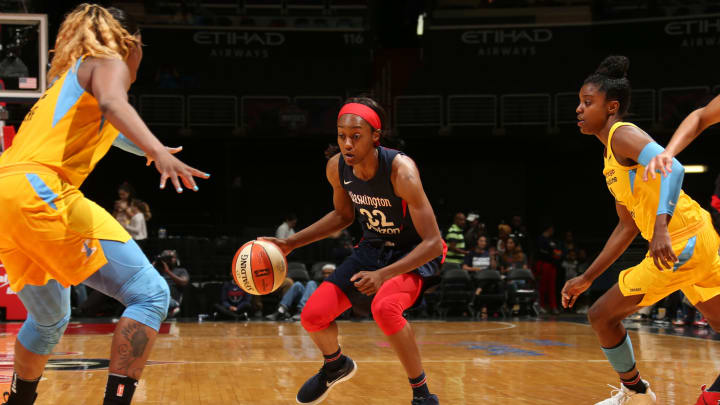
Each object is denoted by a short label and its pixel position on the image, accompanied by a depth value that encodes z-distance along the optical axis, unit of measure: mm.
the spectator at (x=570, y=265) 15297
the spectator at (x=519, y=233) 16077
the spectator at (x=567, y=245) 15734
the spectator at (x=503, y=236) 14866
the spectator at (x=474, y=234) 14992
